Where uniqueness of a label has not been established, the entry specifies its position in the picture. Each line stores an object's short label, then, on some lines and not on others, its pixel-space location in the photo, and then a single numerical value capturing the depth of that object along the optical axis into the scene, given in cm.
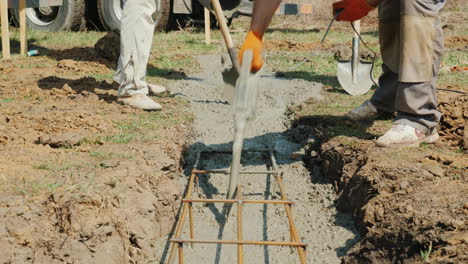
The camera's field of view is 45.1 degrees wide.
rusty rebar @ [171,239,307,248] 247
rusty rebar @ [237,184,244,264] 278
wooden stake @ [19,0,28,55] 650
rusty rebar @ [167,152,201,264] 263
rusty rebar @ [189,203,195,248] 296
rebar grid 249
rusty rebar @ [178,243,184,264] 247
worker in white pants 404
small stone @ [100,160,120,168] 302
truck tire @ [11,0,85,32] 877
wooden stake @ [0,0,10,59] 620
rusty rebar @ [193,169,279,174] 341
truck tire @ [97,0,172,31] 869
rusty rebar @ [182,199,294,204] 280
